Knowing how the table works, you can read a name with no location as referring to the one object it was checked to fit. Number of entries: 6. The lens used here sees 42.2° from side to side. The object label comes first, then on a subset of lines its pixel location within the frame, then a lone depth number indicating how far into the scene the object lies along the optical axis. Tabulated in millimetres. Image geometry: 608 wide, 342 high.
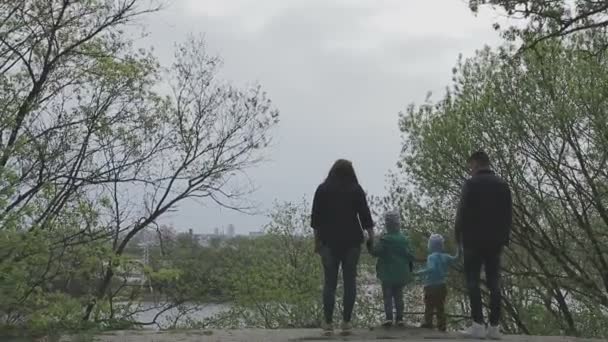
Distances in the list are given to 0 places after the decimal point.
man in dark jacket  6992
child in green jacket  7773
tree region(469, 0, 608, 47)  8523
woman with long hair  7234
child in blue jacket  7895
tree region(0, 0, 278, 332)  6703
